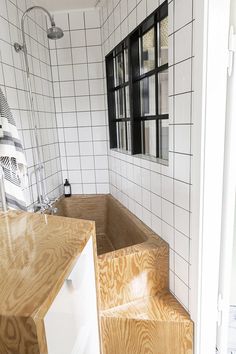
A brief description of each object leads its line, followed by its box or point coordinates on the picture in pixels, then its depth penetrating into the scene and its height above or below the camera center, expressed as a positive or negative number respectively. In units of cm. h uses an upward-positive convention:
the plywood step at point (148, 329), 136 -114
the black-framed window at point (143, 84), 165 +33
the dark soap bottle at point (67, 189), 286 -69
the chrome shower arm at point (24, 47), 192 +66
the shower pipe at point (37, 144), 196 -12
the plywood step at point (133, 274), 149 -91
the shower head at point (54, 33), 197 +77
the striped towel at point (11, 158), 139 -15
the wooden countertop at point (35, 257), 56 -39
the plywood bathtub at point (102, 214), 239 -94
